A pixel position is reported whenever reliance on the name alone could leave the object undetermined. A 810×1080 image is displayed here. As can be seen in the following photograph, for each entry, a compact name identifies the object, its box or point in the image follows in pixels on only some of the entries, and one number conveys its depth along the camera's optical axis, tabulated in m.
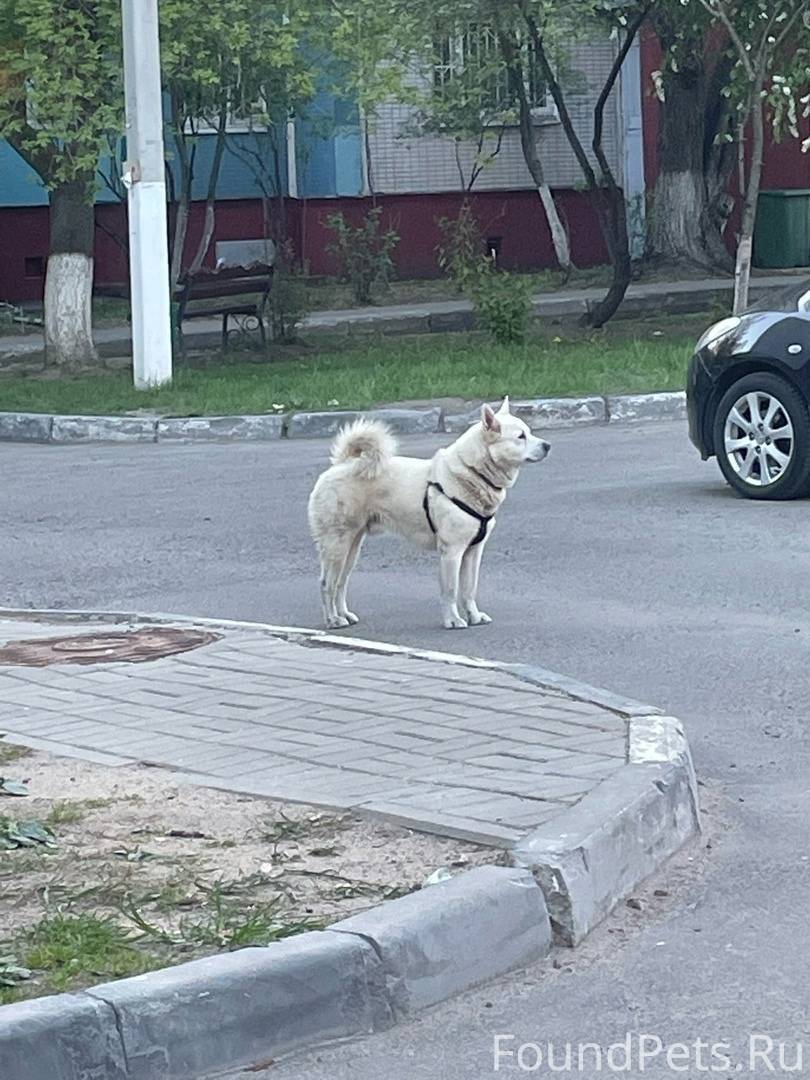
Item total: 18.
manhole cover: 7.92
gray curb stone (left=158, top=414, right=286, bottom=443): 16.03
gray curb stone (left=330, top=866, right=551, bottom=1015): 4.45
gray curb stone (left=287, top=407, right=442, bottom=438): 15.78
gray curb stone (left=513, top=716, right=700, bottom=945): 4.84
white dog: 8.52
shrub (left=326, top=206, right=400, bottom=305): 28.02
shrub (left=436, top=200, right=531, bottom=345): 20.50
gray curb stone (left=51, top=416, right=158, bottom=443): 16.30
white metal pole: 17.59
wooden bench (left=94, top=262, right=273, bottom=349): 21.56
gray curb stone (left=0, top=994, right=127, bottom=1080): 3.93
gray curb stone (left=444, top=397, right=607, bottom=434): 15.78
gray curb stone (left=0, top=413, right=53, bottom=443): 16.70
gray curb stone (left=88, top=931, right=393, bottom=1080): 4.09
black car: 11.34
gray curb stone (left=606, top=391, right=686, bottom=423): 16.00
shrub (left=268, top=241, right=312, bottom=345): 21.59
